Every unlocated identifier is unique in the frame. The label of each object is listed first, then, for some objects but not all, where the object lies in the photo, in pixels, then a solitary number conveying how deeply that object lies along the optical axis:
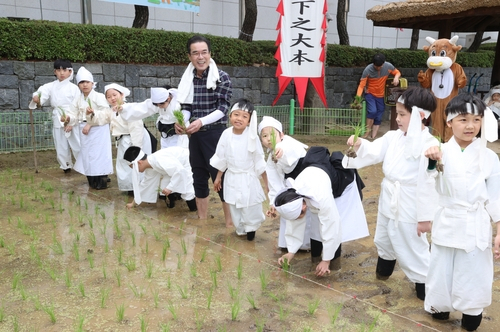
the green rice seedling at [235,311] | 3.15
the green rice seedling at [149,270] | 3.78
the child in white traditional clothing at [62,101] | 7.02
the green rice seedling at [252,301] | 3.31
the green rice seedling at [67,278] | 3.60
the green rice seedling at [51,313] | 3.08
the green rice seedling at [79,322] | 2.91
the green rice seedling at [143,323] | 2.92
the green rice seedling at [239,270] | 3.79
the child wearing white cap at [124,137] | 5.88
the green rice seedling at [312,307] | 3.21
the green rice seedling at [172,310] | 3.13
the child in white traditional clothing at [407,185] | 3.21
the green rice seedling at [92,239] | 4.50
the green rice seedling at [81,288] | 3.45
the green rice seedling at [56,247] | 4.27
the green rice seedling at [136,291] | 3.44
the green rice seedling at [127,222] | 4.99
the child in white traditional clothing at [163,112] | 5.40
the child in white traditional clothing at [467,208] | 2.86
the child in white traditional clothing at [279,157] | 4.08
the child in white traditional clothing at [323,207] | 3.59
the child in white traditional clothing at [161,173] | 5.51
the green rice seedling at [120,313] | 3.10
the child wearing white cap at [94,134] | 6.41
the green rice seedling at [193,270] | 3.84
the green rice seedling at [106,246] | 4.34
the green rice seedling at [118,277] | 3.62
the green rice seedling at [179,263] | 4.00
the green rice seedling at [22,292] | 3.39
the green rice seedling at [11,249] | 4.25
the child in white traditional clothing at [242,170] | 4.58
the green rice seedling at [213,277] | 3.63
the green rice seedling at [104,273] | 3.76
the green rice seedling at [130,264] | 3.91
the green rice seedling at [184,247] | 4.34
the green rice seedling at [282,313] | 3.14
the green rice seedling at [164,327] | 2.89
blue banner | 9.20
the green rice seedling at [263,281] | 3.62
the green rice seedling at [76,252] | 4.11
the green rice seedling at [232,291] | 3.46
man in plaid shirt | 4.89
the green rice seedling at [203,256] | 4.13
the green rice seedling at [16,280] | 3.56
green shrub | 8.22
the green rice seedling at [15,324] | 2.96
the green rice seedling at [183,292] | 3.45
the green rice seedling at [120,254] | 4.09
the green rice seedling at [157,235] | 4.67
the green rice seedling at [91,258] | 3.97
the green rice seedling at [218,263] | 3.95
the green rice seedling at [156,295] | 3.32
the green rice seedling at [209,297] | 3.33
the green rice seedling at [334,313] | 3.10
